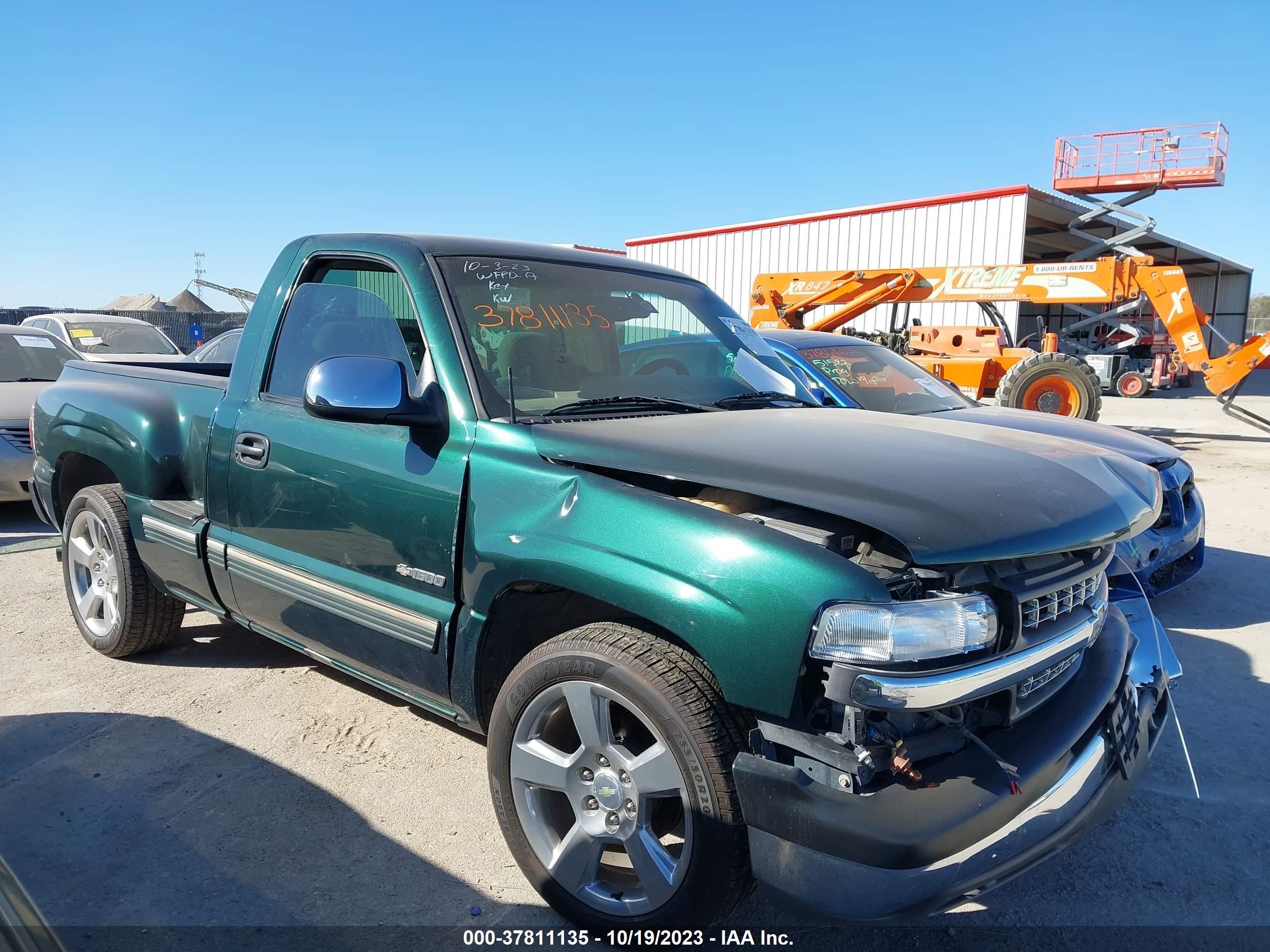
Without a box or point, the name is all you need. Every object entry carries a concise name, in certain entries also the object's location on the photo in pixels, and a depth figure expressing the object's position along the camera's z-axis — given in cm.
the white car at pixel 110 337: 1124
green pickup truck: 194
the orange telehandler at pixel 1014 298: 1288
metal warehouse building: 2405
